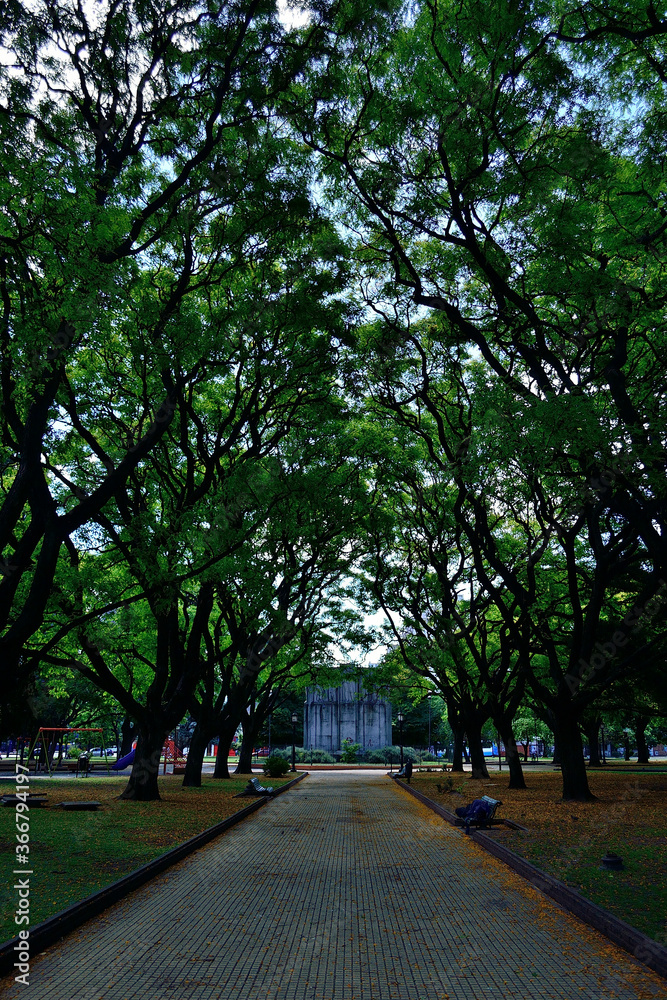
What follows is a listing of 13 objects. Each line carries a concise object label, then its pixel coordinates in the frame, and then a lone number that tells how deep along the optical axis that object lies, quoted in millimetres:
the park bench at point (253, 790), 22469
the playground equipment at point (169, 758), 40641
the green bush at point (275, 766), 32272
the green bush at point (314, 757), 56438
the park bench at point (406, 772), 32031
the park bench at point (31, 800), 18105
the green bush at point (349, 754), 56750
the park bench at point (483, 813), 13648
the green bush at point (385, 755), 56281
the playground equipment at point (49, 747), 34844
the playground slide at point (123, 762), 40781
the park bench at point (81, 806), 16797
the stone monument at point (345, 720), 61969
